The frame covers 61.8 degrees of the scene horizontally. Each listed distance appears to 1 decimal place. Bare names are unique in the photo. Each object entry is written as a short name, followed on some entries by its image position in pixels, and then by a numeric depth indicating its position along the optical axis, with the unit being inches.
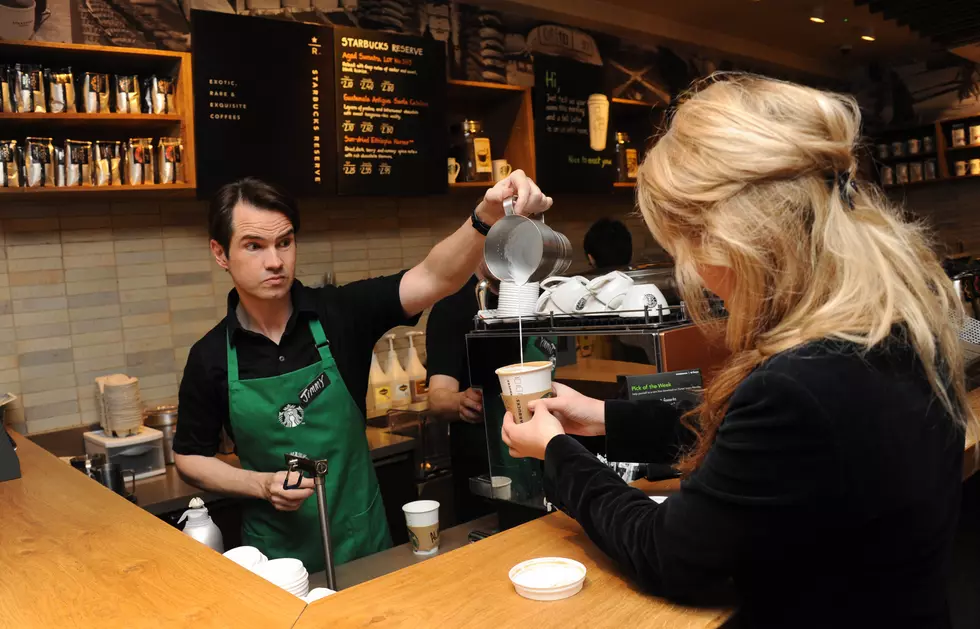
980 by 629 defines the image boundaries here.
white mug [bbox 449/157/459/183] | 170.2
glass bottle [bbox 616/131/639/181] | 206.7
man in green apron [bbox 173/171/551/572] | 89.0
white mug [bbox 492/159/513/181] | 177.9
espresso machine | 68.5
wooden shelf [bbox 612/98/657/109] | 203.7
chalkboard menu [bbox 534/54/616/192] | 184.5
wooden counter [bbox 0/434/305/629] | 47.0
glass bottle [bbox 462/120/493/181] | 171.5
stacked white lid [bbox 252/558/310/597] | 57.2
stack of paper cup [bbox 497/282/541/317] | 78.7
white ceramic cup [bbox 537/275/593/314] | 74.3
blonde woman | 37.8
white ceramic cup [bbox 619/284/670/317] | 70.1
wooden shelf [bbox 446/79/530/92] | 167.0
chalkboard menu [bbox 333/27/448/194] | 151.6
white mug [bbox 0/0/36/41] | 123.8
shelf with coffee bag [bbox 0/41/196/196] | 117.7
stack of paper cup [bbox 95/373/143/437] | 123.0
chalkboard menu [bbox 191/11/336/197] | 132.1
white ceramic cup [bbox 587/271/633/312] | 72.2
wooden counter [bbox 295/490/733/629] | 43.3
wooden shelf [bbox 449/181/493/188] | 169.2
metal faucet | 67.5
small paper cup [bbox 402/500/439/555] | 71.6
